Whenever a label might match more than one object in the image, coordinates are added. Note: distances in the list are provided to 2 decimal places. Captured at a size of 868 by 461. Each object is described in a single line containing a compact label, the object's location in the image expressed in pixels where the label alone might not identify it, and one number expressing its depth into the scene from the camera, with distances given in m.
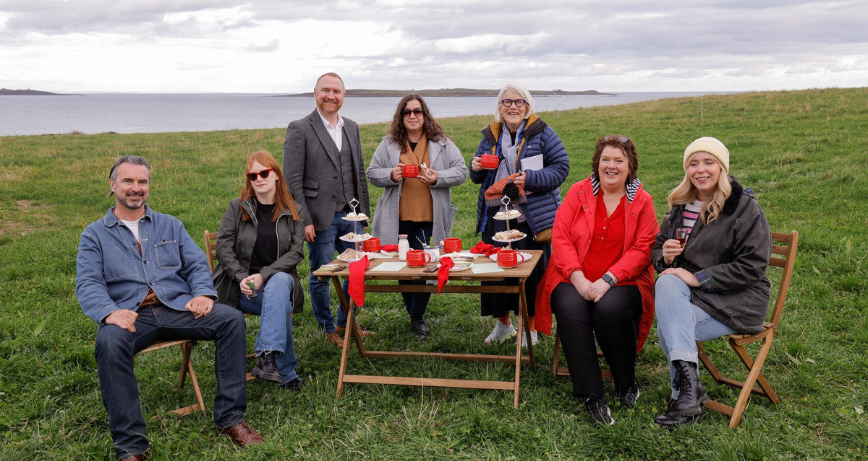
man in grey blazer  4.87
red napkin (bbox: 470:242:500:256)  4.45
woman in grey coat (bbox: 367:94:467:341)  4.92
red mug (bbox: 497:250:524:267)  3.96
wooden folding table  3.92
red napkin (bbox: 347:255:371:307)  3.96
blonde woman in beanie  3.54
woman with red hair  4.13
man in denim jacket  3.56
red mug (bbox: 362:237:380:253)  4.52
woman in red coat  3.81
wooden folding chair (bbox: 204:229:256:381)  4.64
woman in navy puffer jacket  4.61
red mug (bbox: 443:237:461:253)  4.45
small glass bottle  4.43
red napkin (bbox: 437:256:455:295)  3.87
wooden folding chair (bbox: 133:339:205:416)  3.95
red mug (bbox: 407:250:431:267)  4.09
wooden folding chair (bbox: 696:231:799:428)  3.57
